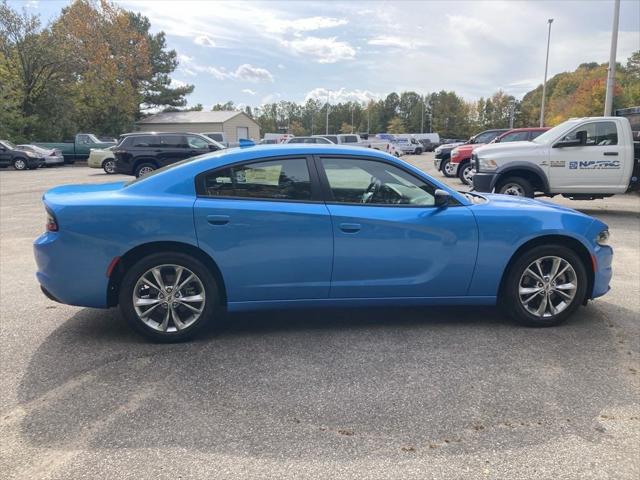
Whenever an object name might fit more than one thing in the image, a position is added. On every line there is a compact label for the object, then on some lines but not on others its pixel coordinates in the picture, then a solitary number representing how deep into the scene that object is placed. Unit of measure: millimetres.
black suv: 18484
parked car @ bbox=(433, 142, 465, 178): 18886
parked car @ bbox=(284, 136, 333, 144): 25330
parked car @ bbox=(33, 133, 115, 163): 30562
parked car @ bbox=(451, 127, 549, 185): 15470
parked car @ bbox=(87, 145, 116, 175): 23970
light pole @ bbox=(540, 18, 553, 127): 44450
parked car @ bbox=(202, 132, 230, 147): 32281
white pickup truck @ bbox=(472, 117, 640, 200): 10336
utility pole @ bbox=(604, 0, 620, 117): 17234
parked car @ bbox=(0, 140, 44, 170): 26828
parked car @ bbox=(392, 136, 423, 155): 48250
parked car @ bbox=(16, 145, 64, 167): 27219
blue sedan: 3887
